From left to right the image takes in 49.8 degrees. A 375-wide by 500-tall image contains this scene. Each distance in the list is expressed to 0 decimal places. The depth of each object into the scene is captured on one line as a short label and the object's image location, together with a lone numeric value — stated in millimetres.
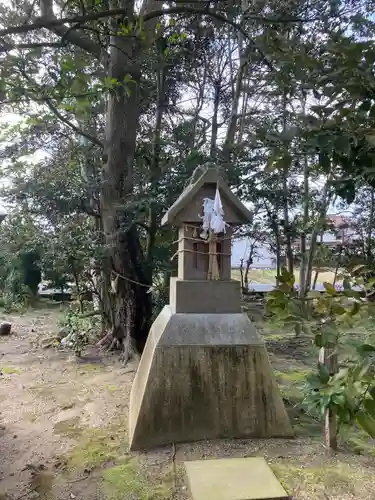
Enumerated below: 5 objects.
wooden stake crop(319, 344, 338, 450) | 2988
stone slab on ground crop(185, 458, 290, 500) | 2416
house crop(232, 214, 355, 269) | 10973
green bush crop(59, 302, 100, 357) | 6219
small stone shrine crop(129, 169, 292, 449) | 3146
